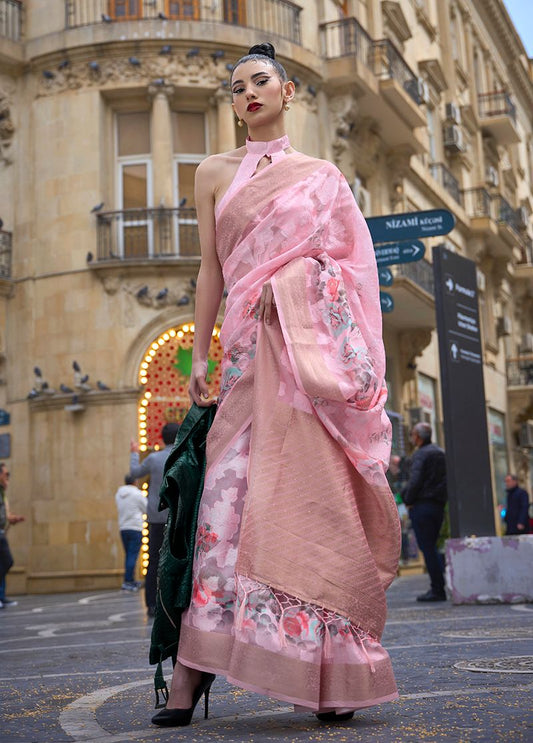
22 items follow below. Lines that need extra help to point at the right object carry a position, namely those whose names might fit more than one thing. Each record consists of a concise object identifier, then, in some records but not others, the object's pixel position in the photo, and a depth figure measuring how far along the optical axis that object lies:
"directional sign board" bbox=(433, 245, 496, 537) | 10.80
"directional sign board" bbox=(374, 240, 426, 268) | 13.50
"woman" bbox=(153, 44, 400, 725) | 3.52
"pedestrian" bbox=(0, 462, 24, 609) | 14.52
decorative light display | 20.47
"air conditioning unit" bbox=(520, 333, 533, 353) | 39.00
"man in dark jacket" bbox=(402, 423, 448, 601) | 11.62
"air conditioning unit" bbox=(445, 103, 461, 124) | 31.70
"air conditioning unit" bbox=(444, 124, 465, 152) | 31.53
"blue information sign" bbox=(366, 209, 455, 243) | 12.91
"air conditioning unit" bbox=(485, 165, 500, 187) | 35.88
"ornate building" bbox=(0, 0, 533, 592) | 20.22
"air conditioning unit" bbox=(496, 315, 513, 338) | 35.66
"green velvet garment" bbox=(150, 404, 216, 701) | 3.74
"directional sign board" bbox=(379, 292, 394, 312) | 14.29
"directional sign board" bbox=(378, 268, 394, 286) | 14.20
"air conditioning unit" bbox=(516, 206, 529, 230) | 36.75
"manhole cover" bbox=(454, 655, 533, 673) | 4.86
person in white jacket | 16.91
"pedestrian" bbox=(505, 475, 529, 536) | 17.25
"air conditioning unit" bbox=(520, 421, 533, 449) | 35.97
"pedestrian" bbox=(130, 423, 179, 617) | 9.51
